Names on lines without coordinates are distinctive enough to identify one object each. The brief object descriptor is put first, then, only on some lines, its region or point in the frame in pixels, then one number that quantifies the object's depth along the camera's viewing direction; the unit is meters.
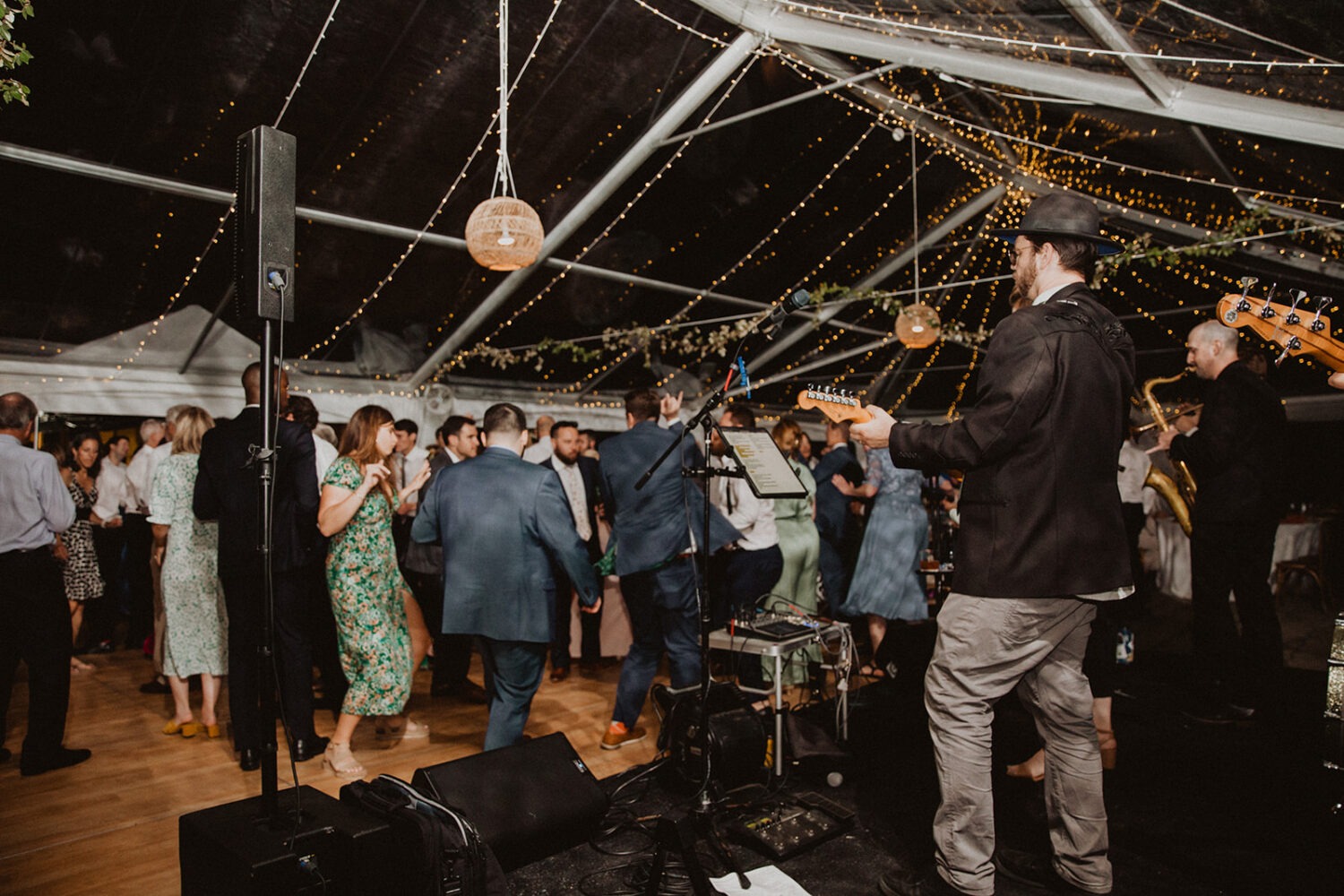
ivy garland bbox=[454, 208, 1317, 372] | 7.93
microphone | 2.50
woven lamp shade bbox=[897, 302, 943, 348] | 6.81
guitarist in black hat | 2.08
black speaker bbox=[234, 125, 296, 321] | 2.14
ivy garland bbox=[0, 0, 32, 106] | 2.05
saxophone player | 3.77
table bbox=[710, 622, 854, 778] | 3.21
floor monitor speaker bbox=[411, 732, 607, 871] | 2.43
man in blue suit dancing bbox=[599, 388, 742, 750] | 3.68
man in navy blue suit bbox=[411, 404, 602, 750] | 3.10
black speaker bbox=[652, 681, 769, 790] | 2.99
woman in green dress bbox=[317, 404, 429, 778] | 3.45
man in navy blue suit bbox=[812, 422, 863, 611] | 5.16
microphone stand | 2.16
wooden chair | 7.04
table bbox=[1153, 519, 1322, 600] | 7.62
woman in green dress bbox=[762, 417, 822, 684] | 4.55
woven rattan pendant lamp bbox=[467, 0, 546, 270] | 4.33
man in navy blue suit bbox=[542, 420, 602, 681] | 5.39
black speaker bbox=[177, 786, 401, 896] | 1.79
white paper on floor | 2.35
